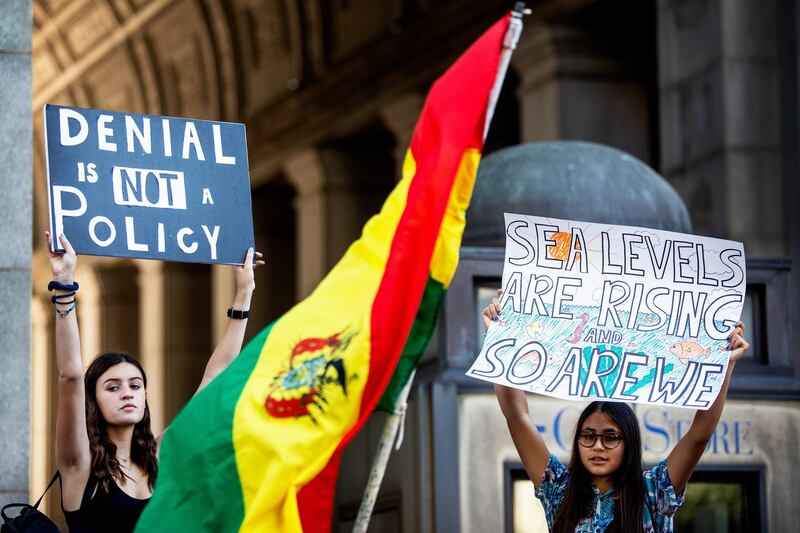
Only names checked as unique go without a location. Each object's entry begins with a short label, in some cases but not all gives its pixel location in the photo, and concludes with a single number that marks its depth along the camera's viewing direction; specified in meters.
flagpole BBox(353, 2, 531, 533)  7.68
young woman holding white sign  8.28
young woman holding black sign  8.39
